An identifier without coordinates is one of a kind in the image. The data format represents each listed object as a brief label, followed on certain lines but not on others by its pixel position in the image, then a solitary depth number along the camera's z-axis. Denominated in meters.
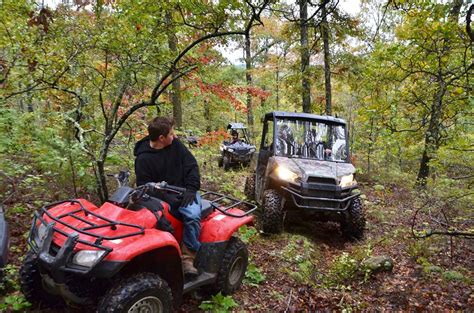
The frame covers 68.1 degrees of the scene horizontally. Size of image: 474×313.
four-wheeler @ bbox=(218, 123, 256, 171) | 14.04
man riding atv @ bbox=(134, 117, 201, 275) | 3.72
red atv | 2.73
